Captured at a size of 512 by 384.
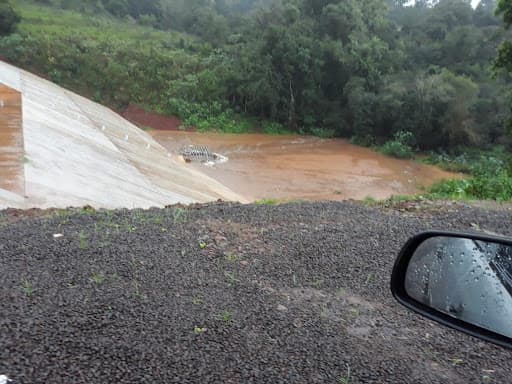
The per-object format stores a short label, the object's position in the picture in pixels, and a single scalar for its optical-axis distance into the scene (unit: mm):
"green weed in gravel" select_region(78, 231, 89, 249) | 4598
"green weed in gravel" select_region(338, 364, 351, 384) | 2820
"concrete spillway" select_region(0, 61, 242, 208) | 8016
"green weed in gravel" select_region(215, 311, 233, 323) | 3431
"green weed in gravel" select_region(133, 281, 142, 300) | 3668
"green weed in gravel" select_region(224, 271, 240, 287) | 4111
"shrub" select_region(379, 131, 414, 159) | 26047
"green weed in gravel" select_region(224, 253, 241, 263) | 4598
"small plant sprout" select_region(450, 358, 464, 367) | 3109
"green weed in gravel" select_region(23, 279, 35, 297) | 3604
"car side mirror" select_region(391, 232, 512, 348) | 1647
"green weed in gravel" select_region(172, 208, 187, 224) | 5711
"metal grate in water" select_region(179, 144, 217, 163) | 21484
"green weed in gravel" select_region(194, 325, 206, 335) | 3229
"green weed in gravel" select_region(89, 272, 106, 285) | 3847
